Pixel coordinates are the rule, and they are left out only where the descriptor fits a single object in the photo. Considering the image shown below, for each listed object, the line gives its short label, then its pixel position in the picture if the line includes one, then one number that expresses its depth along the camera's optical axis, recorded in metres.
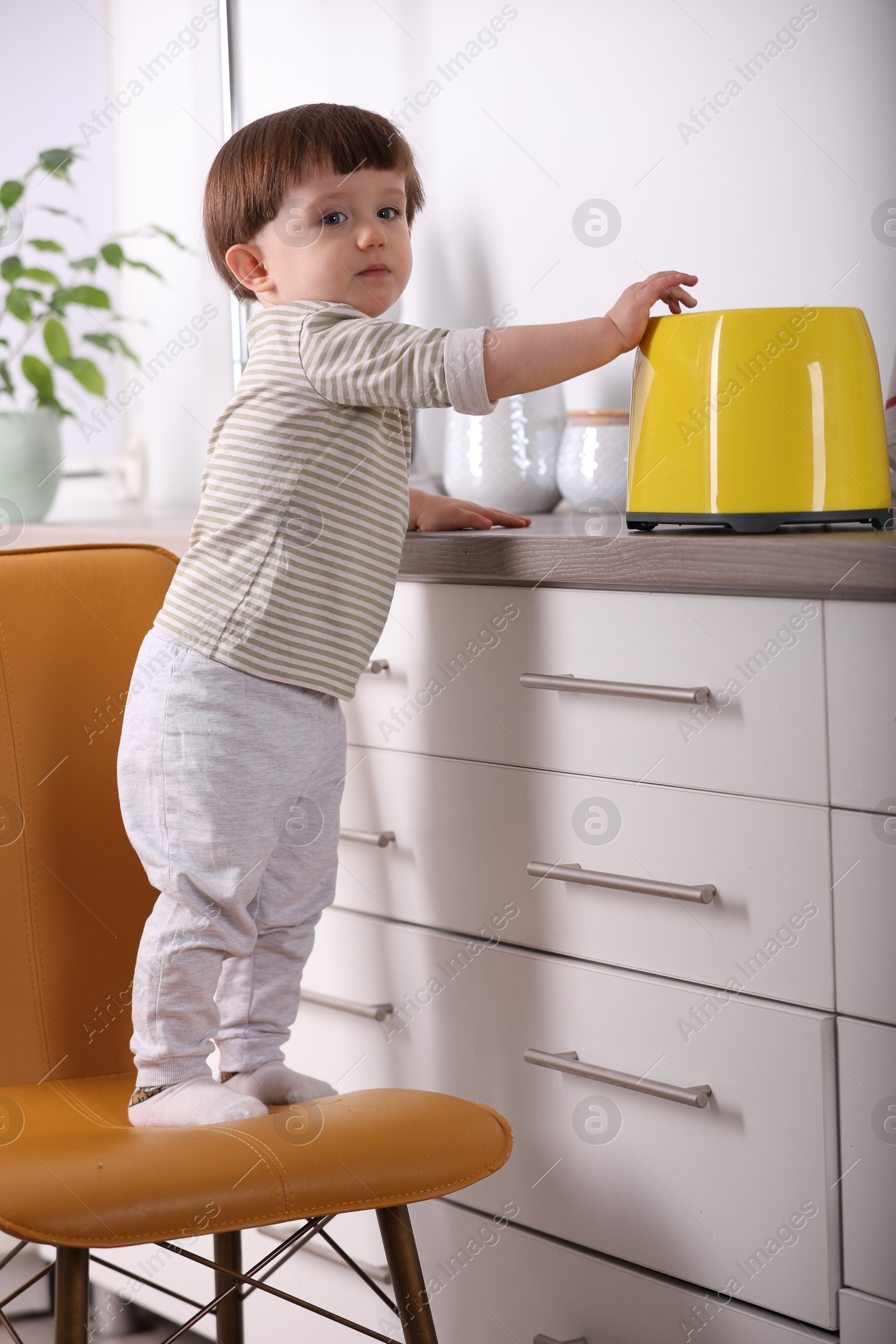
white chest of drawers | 2.52
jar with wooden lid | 3.08
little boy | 2.63
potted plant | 3.72
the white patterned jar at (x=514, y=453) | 3.20
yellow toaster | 2.57
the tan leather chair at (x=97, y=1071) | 2.42
